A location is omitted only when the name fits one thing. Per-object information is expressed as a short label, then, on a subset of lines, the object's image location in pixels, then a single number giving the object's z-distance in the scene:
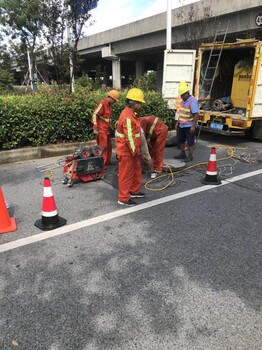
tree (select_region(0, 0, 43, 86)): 14.90
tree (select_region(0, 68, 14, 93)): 22.43
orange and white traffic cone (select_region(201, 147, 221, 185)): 5.34
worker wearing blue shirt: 6.62
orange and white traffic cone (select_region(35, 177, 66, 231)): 3.71
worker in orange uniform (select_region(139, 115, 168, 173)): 5.75
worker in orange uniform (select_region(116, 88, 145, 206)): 4.23
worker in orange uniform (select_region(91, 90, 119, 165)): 6.15
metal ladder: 9.50
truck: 8.13
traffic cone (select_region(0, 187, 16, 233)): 3.76
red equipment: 5.26
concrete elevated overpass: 14.38
